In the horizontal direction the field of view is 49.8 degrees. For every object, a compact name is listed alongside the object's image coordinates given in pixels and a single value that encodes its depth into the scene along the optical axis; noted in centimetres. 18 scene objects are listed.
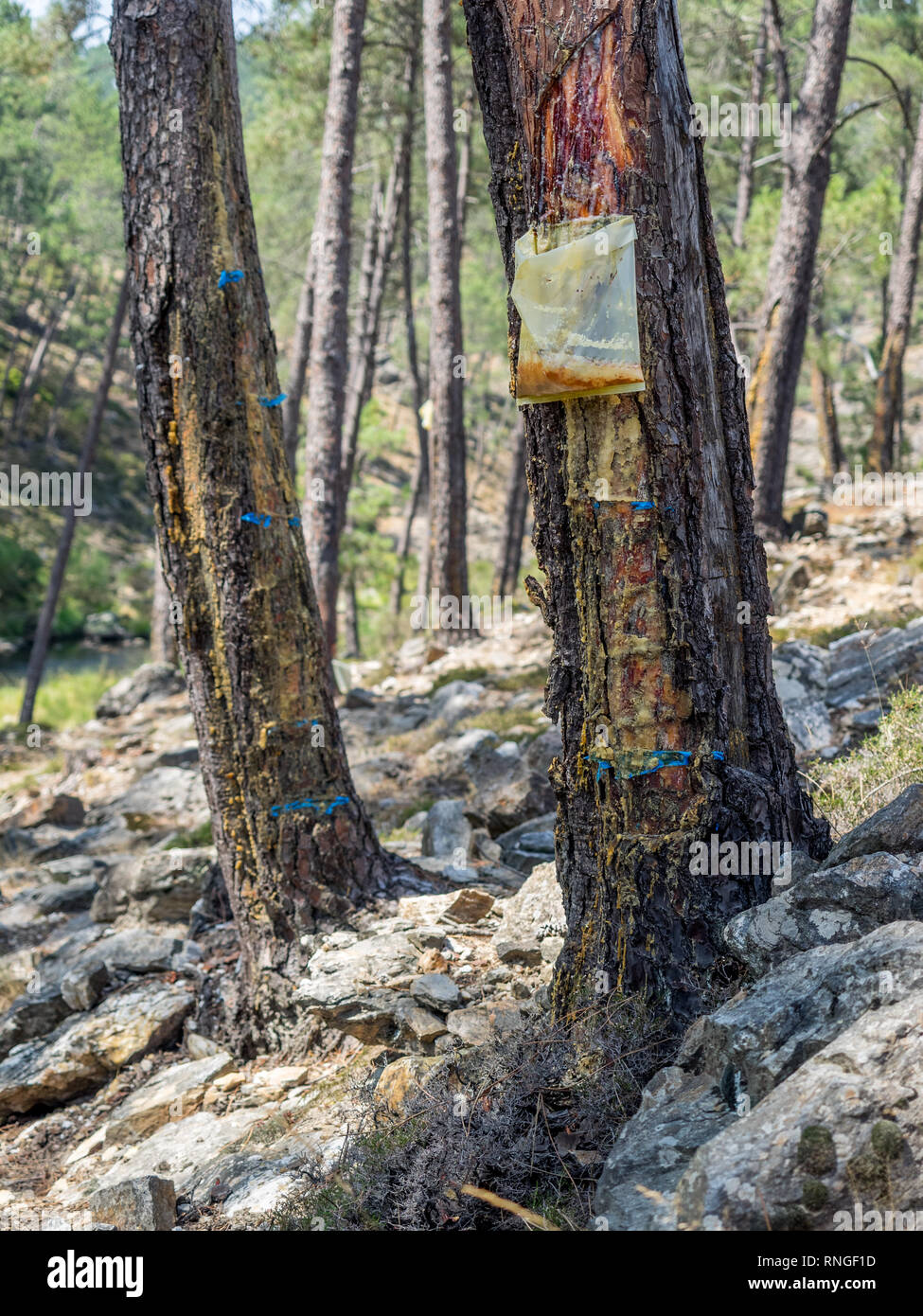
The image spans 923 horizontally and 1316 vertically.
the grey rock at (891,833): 243
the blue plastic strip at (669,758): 255
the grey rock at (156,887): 504
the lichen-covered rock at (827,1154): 174
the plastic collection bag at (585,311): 235
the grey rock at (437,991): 329
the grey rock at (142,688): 1313
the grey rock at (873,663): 505
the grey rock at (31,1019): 418
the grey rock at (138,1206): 263
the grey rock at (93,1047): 378
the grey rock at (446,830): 475
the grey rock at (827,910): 229
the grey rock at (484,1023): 300
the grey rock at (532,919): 349
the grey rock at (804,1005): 199
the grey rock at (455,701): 815
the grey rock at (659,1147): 192
